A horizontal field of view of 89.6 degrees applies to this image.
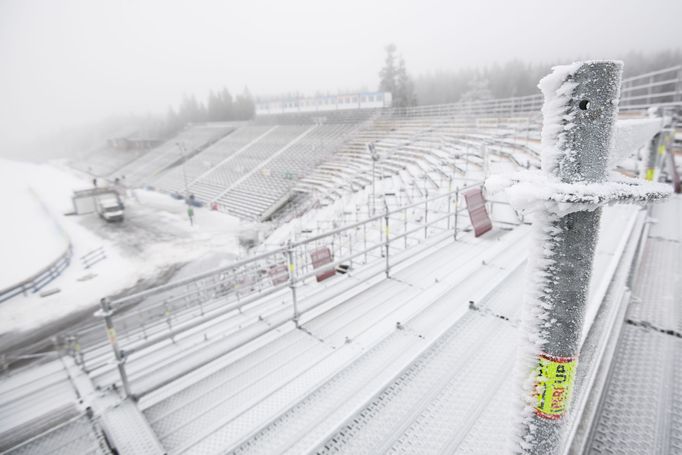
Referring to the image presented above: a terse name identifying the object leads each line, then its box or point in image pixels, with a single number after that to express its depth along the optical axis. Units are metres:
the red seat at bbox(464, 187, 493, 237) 5.92
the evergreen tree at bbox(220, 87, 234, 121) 92.04
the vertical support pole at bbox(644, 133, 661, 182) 5.82
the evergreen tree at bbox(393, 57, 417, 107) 51.37
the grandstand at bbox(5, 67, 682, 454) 2.22
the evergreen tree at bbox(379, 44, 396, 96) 51.31
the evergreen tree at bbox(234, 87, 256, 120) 86.40
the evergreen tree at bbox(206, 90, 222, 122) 95.14
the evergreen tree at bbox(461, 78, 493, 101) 50.09
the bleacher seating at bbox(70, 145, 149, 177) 59.66
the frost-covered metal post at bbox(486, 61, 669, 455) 0.90
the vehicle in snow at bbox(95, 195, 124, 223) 24.96
